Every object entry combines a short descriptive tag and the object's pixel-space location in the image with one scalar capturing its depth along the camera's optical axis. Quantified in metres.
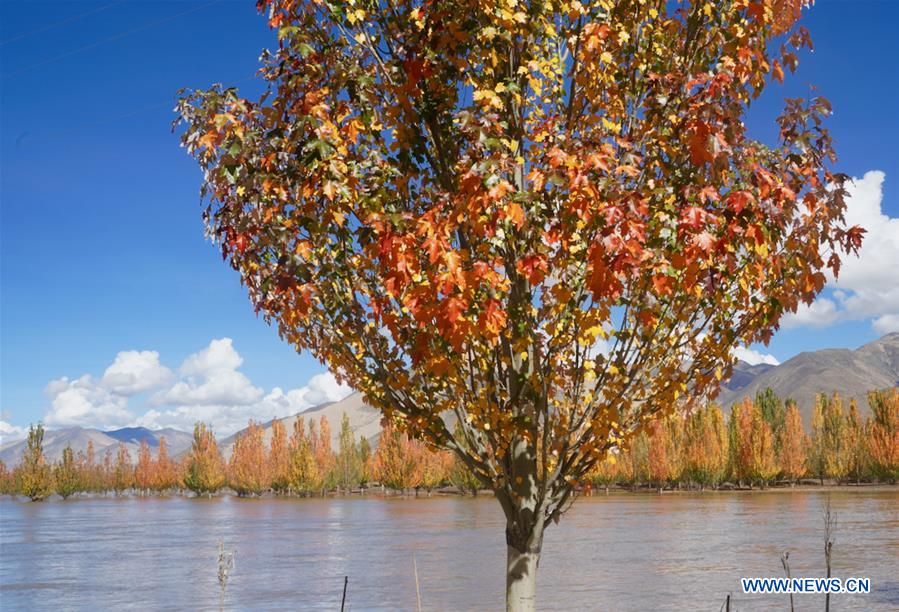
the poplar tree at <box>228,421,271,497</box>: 128.50
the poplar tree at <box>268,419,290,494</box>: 124.94
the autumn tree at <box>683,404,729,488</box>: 98.81
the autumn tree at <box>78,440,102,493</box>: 158.75
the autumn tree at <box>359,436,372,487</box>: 131.62
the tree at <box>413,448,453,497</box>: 114.88
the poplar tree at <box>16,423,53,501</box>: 124.25
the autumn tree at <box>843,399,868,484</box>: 99.38
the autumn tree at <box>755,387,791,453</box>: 120.12
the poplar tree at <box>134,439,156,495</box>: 157.38
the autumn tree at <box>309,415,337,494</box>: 125.81
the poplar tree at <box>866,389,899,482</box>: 91.69
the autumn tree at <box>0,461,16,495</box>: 162.34
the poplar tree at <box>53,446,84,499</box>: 131.75
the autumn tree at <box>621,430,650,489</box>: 108.44
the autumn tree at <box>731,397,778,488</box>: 97.88
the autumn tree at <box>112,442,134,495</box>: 160.25
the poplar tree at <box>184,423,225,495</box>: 131.25
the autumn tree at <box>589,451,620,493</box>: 106.19
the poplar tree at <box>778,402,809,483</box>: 104.49
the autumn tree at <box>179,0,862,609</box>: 4.95
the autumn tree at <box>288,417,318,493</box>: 116.69
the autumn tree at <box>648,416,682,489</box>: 103.12
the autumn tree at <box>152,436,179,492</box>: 157.34
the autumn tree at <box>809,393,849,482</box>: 100.69
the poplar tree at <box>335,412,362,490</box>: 129.00
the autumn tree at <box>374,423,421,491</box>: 113.06
